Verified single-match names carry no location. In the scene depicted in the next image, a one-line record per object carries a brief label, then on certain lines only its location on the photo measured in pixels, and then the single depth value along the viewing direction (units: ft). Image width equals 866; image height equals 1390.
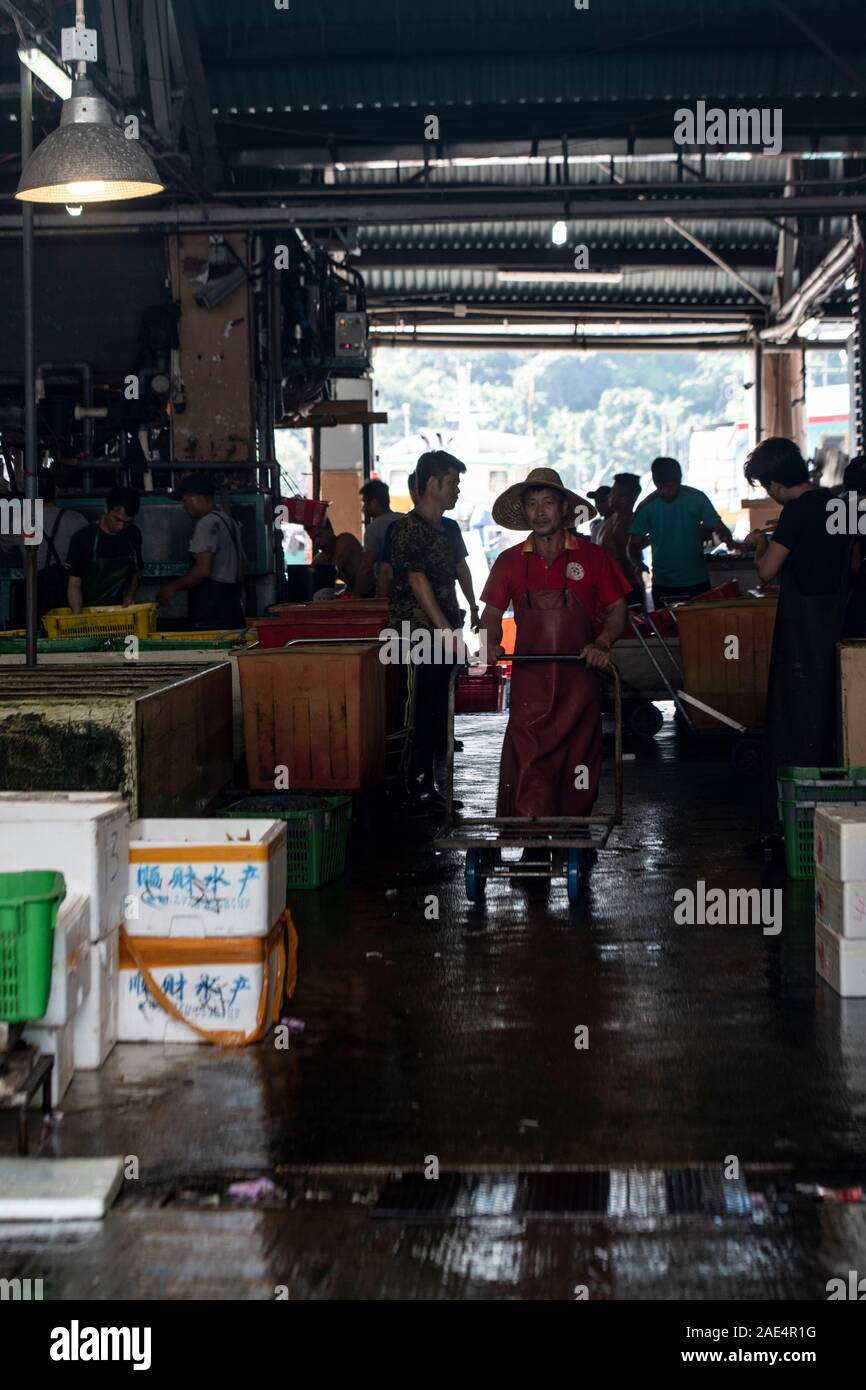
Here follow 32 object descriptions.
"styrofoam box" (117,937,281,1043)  17.06
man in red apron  25.03
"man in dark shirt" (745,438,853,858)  25.00
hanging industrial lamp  23.57
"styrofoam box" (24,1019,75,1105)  15.31
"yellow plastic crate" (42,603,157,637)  33.17
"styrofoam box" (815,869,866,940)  17.89
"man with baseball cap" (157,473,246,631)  36.35
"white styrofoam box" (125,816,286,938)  17.06
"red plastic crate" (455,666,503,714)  39.37
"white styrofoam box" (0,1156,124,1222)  12.84
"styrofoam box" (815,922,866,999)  18.37
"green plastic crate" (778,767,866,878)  23.88
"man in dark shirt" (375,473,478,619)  36.29
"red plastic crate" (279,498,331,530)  52.85
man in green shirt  44.34
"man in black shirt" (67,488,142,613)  35.53
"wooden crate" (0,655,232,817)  20.51
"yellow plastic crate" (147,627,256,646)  32.32
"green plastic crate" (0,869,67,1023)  13.93
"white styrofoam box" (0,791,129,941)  16.17
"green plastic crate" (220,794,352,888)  24.76
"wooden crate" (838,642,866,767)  25.49
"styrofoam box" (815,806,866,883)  17.80
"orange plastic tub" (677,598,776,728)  37.93
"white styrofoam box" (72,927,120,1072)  16.42
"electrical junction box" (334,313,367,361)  55.06
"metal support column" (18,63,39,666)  25.34
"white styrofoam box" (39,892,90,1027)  15.25
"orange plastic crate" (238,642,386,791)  27.73
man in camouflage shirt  30.94
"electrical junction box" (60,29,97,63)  24.04
